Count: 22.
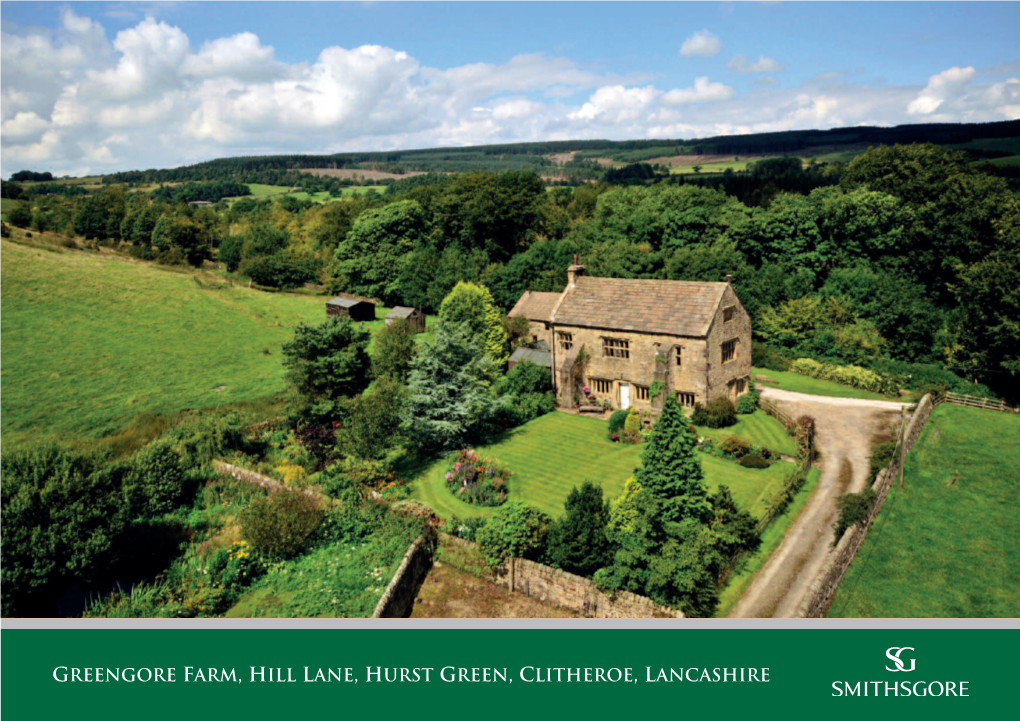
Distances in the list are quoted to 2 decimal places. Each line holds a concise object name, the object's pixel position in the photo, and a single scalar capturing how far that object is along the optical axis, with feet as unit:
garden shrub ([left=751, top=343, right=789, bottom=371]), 170.40
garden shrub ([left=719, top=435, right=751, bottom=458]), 110.93
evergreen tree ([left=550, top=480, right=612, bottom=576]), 75.00
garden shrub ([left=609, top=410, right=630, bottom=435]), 123.98
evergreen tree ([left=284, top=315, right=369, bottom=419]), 133.08
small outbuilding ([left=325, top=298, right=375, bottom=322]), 232.73
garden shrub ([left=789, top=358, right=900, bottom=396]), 150.10
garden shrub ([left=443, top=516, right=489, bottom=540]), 84.53
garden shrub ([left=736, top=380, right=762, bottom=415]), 132.87
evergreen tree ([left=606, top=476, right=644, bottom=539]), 77.01
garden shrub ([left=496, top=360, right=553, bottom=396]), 145.28
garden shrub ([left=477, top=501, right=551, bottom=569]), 78.43
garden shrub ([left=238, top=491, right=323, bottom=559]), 80.53
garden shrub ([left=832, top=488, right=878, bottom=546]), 83.76
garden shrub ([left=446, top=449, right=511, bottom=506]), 98.68
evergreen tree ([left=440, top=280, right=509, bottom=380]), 156.66
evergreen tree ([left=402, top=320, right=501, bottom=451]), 117.50
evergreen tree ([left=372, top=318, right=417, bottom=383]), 138.62
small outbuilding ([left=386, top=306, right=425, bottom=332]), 221.66
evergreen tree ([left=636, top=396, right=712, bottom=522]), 78.43
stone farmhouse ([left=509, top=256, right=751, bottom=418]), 128.47
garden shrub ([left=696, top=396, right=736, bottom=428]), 124.57
